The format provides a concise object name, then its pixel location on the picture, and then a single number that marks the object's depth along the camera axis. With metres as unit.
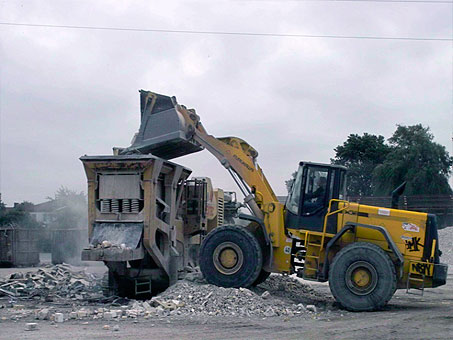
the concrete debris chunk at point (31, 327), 9.08
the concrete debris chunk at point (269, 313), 10.50
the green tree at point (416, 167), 38.59
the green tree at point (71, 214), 26.94
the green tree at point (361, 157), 43.47
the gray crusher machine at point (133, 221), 11.72
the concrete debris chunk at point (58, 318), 9.68
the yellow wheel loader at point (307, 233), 11.32
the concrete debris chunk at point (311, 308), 11.04
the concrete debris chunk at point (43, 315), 10.00
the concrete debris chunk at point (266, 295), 11.70
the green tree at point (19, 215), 34.59
